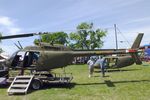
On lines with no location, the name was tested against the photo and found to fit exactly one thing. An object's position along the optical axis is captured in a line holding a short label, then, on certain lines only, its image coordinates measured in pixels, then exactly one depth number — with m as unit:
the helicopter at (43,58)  7.26
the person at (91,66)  9.19
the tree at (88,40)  31.76
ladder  6.21
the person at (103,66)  9.17
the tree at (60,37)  41.67
